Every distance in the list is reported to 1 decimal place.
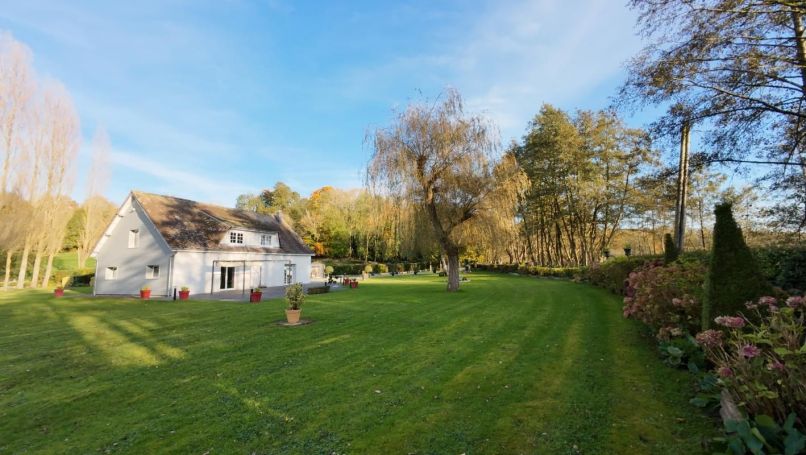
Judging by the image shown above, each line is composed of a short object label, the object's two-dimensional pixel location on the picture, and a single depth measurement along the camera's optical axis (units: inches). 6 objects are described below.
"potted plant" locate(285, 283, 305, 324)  403.9
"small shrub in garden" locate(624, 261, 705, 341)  230.5
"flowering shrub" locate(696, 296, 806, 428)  109.9
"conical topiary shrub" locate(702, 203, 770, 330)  182.9
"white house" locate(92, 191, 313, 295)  826.2
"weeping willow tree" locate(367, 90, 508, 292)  665.0
